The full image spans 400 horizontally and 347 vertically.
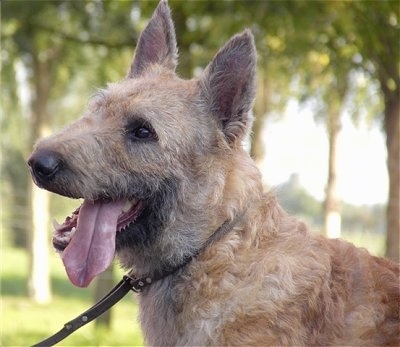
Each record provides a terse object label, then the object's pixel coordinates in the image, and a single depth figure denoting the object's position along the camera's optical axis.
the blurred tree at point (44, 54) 11.58
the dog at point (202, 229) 3.79
